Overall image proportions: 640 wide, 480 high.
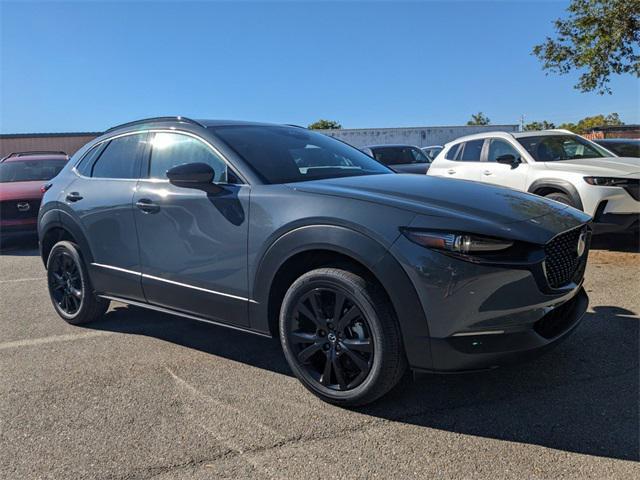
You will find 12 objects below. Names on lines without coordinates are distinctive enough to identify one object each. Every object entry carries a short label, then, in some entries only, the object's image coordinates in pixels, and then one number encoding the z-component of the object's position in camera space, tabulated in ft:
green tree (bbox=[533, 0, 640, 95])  41.96
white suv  21.11
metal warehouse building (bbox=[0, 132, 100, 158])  114.83
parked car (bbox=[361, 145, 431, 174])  40.10
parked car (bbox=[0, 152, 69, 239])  28.91
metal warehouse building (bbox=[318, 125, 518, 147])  138.31
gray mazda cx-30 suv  8.60
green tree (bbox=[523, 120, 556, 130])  205.47
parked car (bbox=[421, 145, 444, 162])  83.70
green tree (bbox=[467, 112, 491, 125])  317.42
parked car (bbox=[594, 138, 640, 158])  28.32
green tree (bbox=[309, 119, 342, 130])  269.93
